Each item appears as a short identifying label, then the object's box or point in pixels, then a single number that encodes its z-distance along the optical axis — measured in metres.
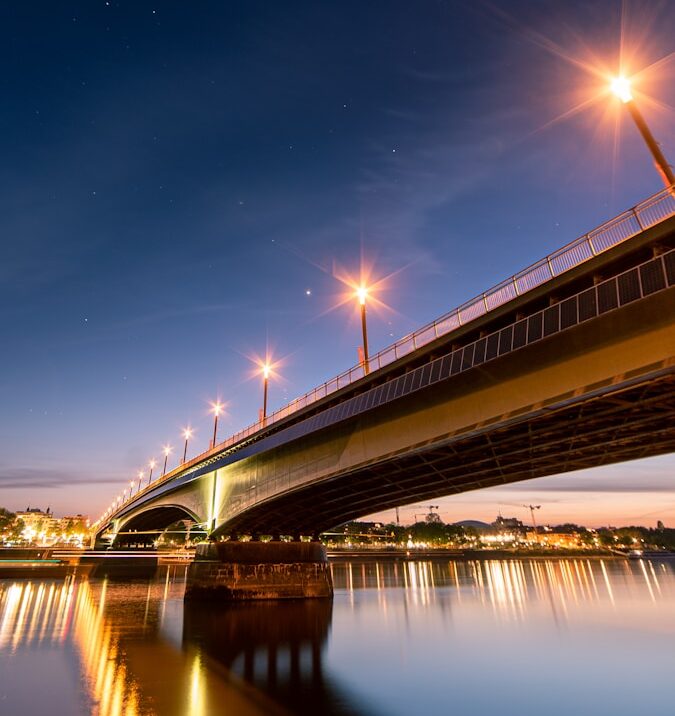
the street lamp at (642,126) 14.35
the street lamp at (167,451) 126.29
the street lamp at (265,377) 51.56
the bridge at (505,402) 15.53
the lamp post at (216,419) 74.55
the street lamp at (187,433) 98.49
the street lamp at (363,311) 30.78
